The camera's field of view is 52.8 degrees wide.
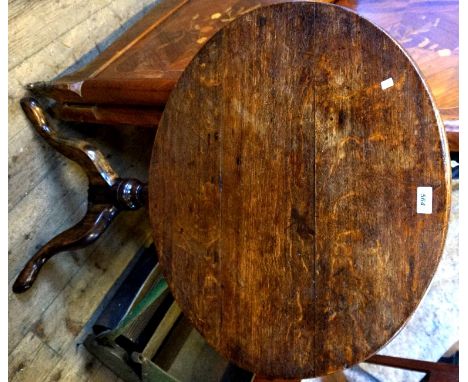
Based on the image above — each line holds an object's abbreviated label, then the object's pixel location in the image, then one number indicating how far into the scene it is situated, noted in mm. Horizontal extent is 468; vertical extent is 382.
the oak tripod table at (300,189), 872
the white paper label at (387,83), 875
